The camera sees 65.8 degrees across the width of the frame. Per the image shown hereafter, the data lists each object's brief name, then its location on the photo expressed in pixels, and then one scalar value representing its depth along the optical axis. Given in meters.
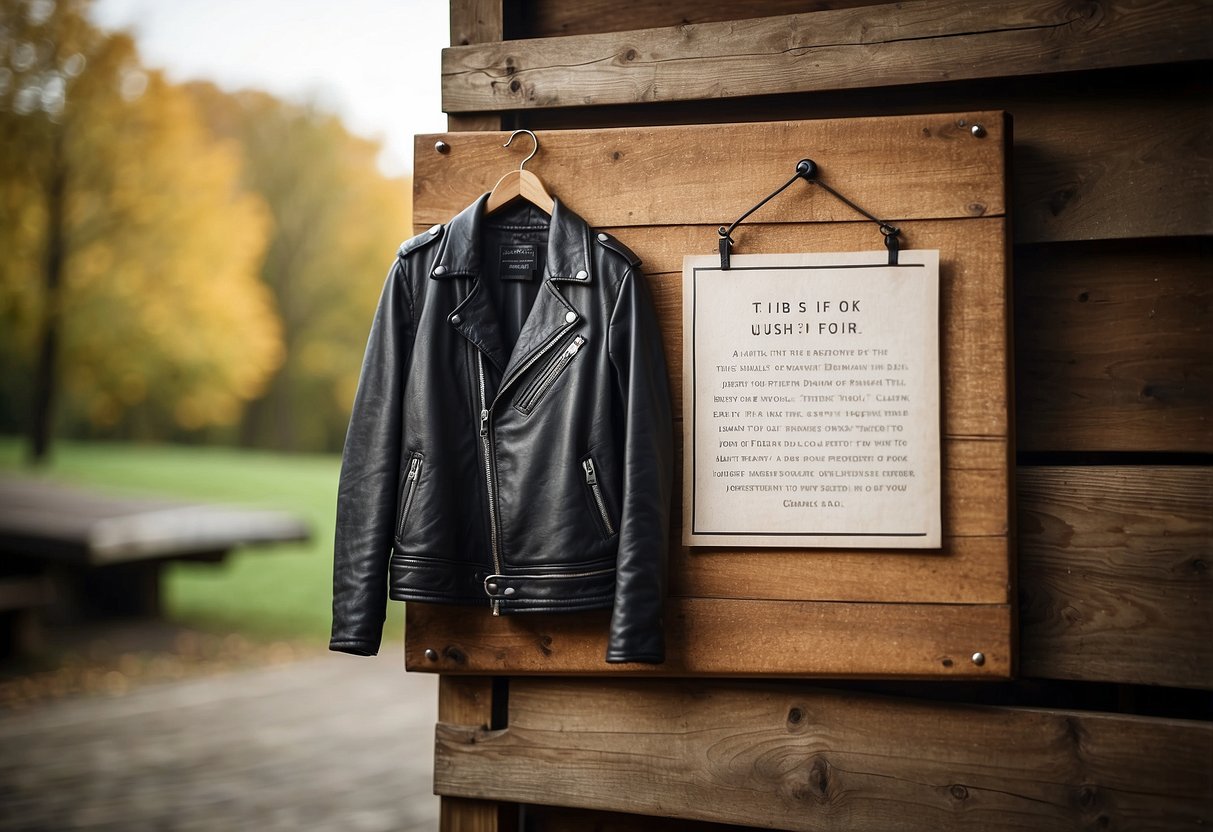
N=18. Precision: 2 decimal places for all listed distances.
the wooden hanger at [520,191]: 1.91
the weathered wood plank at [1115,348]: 1.80
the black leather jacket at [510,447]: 1.76
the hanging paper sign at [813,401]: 1.78
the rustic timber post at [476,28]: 2.07
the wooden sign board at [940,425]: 1.76
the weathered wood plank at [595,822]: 2.06
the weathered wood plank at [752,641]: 1.76
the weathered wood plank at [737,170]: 1.79
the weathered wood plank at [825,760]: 1.74
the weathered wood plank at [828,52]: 1.77
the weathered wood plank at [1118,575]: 1.76
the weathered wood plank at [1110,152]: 1.77
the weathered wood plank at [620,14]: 2.07
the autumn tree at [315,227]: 15.65
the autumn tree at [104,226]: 10.89
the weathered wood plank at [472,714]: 2.02
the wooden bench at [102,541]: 6.02
